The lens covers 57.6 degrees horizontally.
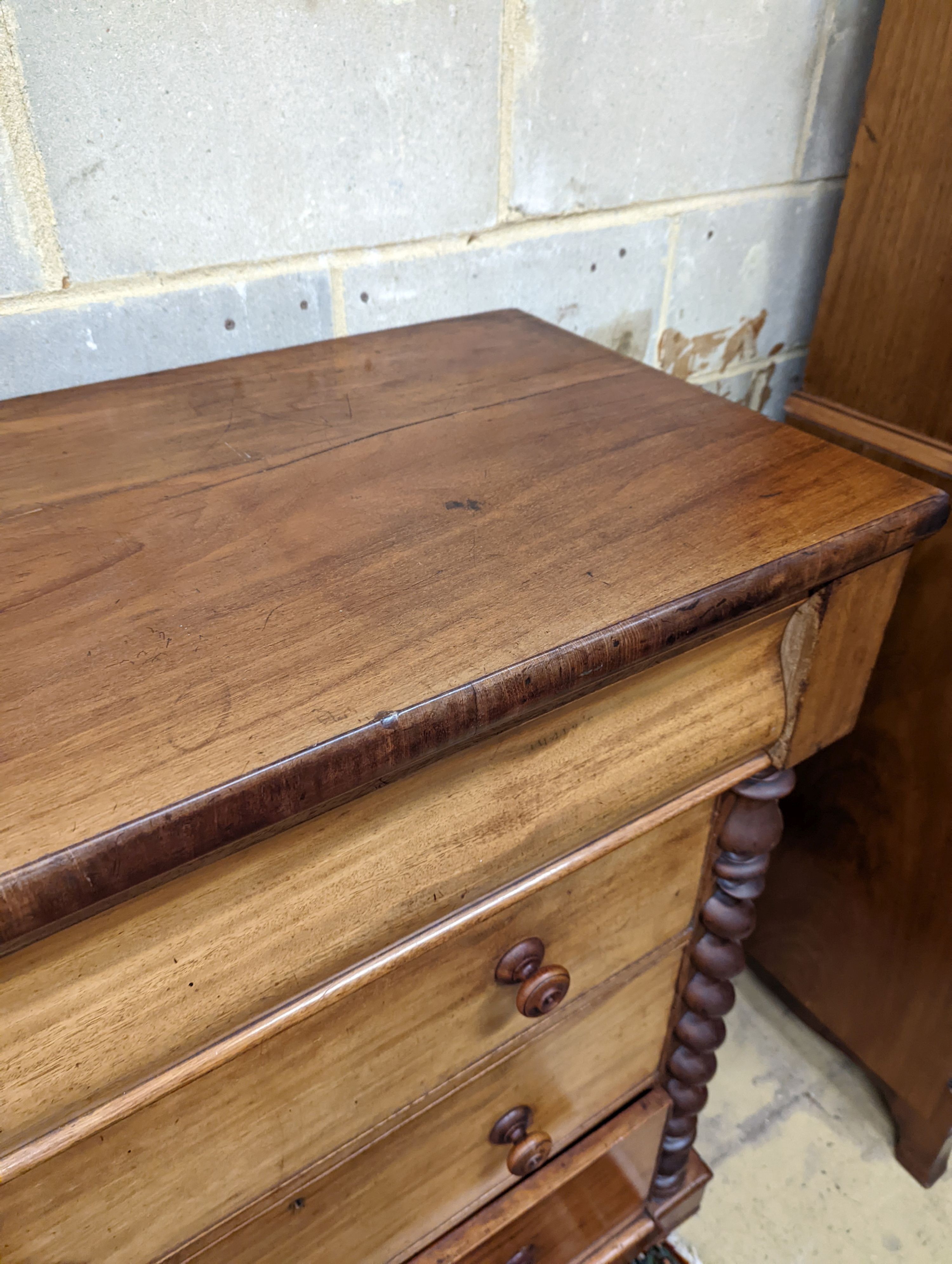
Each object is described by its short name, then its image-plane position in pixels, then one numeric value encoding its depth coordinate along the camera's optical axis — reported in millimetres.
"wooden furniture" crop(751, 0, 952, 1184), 844
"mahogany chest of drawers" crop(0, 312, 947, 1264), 404
